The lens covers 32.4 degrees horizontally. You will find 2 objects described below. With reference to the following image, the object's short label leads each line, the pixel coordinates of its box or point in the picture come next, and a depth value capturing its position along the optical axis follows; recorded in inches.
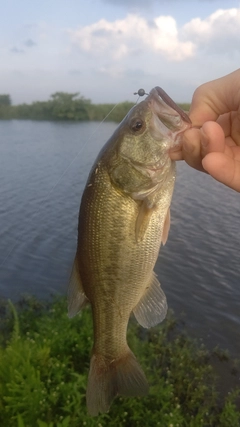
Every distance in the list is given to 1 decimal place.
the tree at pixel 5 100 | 1819.3
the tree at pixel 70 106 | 1617.9
